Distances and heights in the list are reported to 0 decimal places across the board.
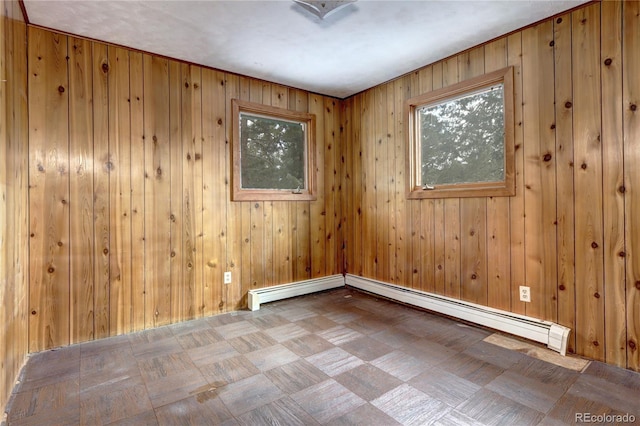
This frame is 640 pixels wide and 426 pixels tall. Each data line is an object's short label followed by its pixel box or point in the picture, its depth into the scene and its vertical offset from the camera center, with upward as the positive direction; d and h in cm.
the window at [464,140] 252 +58
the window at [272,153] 319 +60
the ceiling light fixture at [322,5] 199 +126
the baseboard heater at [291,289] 317 -85
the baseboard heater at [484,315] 220 -86
